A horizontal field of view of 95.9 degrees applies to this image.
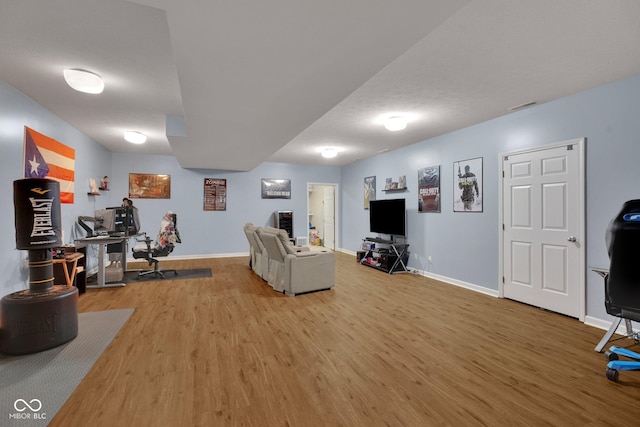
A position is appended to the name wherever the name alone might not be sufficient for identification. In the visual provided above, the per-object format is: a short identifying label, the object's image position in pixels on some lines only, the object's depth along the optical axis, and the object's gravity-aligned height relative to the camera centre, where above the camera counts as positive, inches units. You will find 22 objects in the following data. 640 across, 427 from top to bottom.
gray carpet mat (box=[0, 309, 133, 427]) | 70.6 -48.9
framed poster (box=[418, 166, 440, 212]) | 213.2 +16.7
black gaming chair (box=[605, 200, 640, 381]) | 77.8 -15.2
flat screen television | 239.5 -4.7
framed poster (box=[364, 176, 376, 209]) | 290.4 +22.3
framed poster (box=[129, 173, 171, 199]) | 278.1 +25.3
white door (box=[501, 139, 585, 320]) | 134.7 -8.6
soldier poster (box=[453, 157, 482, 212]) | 182.1 +16.7
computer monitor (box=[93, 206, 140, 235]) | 199.9 -5.8
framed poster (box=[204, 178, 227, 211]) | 304.0 +18.6
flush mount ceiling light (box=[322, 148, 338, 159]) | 248.8 +51.4
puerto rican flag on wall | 142.1 +28.7
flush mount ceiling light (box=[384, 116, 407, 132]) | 167.0 +51.9
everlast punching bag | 98.2 -29.4
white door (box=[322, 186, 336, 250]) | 363.3 -7.6
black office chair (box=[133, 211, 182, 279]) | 209.9 -23.0
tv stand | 235.9 -38.5
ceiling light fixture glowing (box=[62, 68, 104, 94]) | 111.2 +52.0
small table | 150.8 -27.9
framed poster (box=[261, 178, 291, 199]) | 327.6 +26.6
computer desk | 180.4 -28.5
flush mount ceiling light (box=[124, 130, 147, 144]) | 196.5 +51.9
